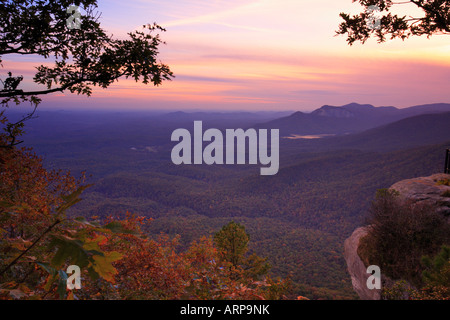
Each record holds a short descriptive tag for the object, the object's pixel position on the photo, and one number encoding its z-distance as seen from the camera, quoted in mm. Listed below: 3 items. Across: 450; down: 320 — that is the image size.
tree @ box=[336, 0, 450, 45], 8523
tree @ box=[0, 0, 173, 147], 5402
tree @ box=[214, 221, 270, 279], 20031
